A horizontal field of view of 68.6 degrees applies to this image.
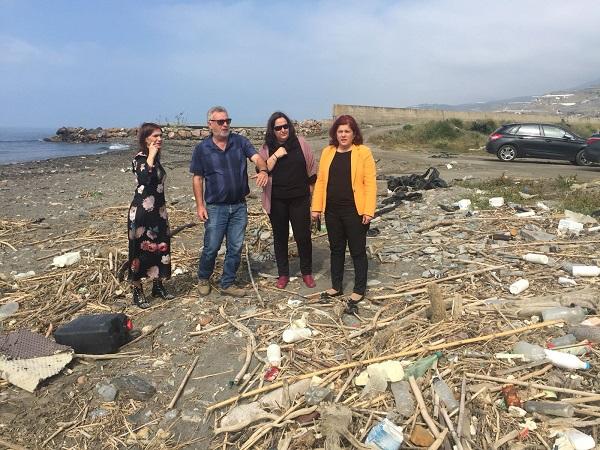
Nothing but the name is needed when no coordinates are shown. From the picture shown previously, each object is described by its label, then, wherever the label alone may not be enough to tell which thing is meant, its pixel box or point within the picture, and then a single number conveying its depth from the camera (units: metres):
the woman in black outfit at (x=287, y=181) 4.67
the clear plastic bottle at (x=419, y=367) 3.27
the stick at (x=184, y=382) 3.37
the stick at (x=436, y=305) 4.05
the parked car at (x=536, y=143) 16.55
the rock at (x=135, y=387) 3.49
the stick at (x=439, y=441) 2.66
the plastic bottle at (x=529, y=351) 3.36
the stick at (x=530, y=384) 2.97
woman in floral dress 4.44
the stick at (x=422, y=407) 2.79
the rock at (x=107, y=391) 3.48
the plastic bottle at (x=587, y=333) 3.52
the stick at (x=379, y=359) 3.30
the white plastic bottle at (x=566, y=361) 3.23
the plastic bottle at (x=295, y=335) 3.99
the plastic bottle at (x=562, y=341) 3.52
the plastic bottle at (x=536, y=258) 5.30
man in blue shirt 4.61
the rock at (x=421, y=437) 2.73
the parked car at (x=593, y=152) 14.59
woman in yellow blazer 4.32
